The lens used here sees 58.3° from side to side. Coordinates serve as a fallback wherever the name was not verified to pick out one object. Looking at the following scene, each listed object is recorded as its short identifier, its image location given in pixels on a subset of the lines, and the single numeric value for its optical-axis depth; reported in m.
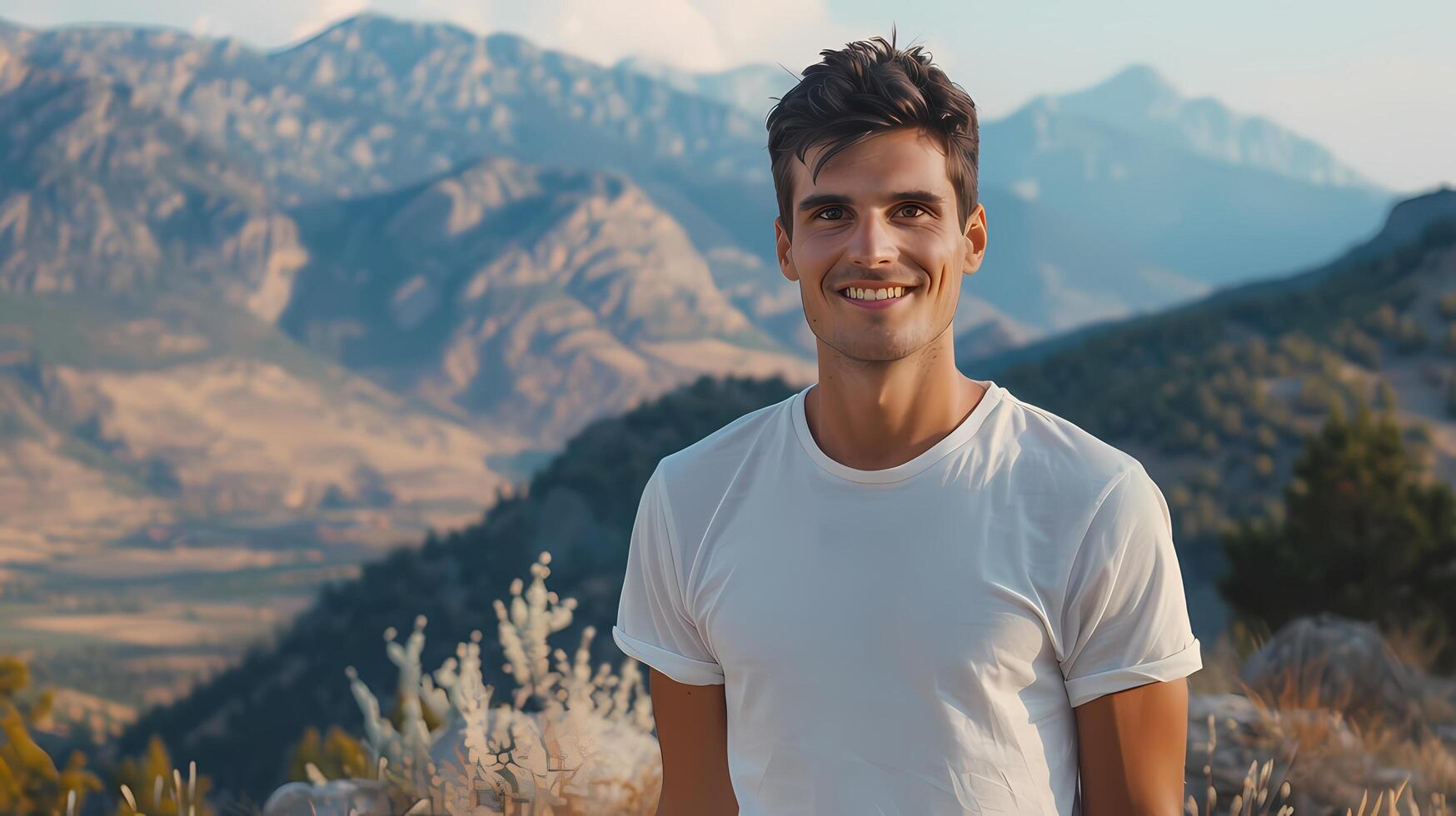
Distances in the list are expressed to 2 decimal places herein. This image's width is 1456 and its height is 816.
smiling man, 2.00
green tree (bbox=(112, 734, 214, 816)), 4.66
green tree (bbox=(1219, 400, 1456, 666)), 11.22
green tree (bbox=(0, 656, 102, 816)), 6.20
